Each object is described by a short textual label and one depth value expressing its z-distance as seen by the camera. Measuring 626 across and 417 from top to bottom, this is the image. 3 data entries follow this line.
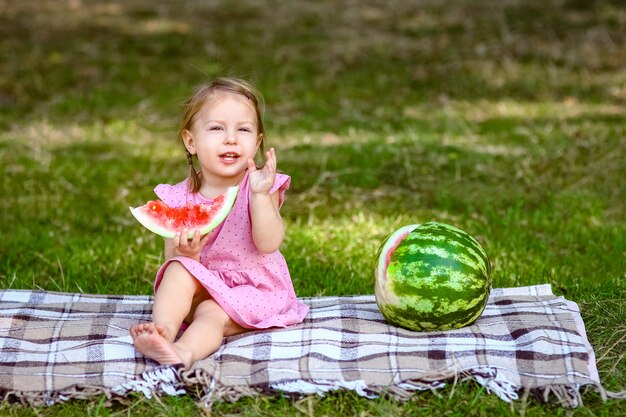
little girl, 8.31
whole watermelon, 8.16
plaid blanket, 7.58
